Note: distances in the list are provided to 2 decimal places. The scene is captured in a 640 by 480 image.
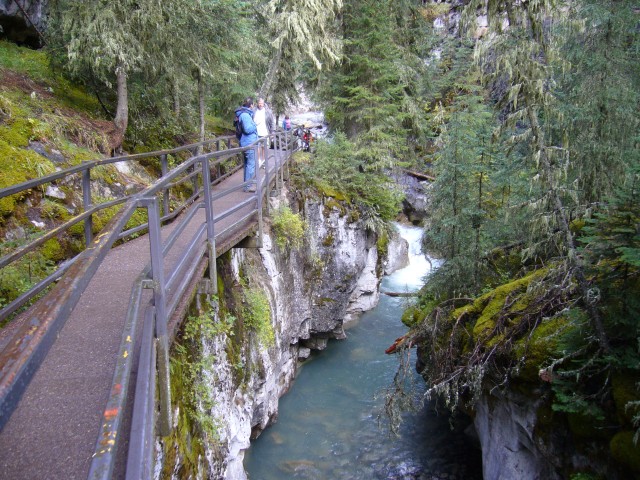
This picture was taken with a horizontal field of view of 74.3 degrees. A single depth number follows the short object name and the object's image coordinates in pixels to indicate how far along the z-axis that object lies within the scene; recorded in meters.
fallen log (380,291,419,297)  18.67
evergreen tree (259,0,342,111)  14.70
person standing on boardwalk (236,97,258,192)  9.38
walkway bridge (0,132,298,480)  1.46
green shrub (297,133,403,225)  15.35
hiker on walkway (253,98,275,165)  10.92
